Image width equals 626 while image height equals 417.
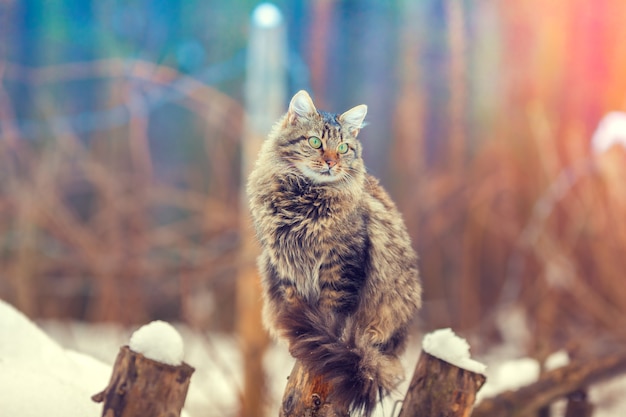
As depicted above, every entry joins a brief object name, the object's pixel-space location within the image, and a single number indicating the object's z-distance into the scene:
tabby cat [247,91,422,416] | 1.43
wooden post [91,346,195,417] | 1.31
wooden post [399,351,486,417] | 1.44
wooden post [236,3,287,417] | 3.14
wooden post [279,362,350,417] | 1.36
